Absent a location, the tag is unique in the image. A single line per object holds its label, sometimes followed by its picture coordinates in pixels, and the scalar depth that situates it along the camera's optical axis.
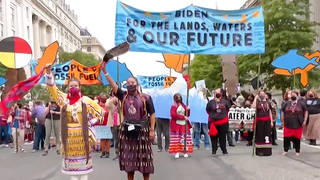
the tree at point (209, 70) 42.06
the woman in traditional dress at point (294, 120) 10.30
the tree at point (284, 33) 27.08
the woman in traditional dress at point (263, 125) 10.18
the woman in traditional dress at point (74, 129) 5.45
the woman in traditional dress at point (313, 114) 12.55
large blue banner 9.55
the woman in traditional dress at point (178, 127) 10.45
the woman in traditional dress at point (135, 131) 6.27
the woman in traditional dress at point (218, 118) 10.51
